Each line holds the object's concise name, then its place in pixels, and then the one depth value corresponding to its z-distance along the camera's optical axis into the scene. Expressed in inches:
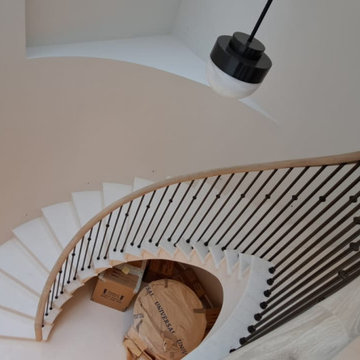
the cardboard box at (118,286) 173.5
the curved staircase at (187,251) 94.3
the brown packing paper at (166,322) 166.9
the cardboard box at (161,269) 199.9
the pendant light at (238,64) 68.9
